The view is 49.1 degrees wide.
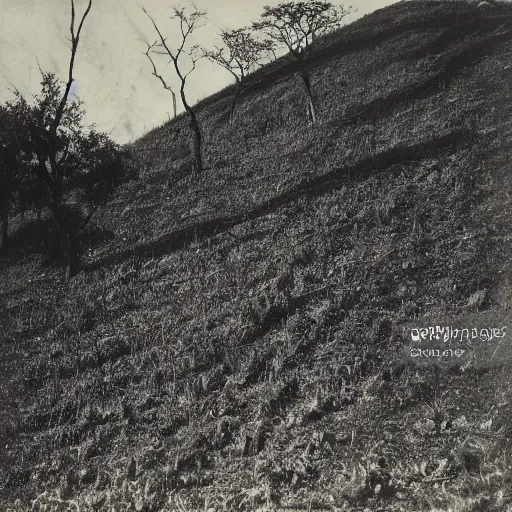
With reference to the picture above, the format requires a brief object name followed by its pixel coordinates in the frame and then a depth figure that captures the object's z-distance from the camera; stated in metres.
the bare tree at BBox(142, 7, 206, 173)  19.50
